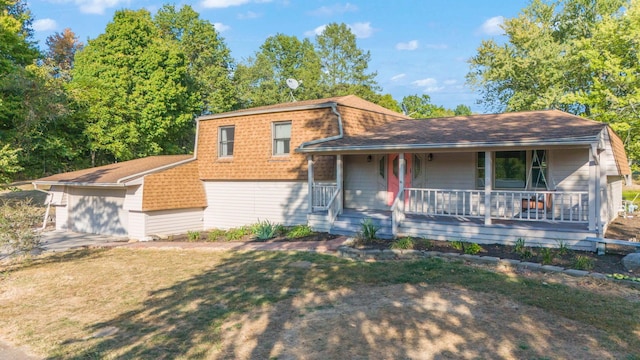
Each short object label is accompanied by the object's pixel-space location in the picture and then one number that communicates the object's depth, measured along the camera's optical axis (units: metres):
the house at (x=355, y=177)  10.13
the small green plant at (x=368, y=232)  10.67
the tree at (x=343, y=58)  43.19
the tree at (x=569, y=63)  18.94
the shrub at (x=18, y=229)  9.09
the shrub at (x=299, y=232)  12.40
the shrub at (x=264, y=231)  12.58
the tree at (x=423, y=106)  56.74
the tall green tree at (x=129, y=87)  22.58
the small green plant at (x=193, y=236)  13.58
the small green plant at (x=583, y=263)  7.61
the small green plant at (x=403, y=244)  9.63
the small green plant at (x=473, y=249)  9.05
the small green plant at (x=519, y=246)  8.82
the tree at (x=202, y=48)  31.77
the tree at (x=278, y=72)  37.38
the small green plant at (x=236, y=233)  13.19
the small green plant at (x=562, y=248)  8.70
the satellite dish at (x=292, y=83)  18.14
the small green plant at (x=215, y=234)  13.31
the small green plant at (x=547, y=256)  8.03
